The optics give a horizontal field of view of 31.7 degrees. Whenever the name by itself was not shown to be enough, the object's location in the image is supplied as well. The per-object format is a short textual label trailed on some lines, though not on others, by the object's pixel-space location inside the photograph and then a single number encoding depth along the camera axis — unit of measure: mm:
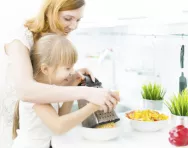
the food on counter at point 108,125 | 1319
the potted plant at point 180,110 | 1393
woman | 1257
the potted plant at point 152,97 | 1714
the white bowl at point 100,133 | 1281
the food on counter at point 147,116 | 1426
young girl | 1262
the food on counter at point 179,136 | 1229
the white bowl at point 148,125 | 1389
